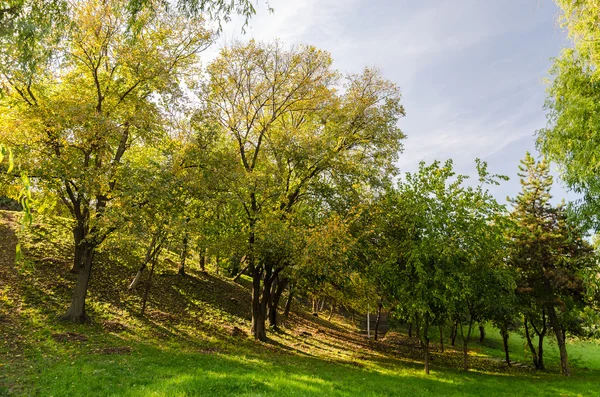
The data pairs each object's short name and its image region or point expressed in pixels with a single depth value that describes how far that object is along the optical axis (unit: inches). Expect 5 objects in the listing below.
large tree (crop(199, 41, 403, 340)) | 831.1
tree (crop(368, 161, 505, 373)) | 664.4
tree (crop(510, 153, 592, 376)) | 895.1
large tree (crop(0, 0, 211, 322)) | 568.1
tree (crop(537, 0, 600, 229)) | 435.2
